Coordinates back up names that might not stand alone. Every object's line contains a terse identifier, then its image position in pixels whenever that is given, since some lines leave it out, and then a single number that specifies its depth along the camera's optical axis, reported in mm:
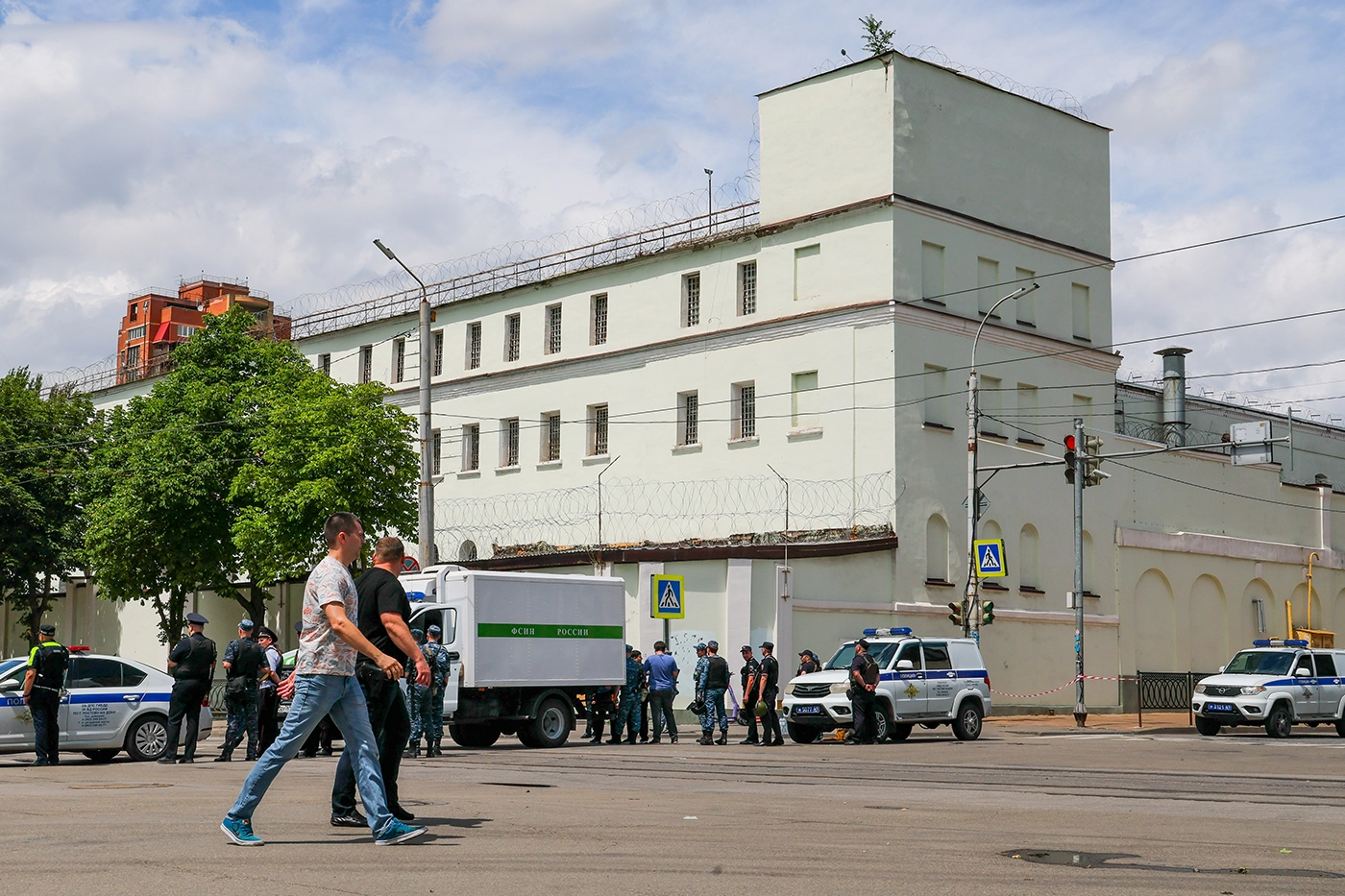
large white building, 40781
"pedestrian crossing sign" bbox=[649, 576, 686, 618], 31984
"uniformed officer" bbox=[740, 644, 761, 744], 28406
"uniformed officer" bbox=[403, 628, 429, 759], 22531
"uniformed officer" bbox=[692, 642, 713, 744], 28016
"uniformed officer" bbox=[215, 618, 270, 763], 21484
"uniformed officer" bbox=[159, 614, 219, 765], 20453
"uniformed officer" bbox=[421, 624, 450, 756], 22719
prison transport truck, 25375
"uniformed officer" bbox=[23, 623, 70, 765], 20266
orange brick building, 94438
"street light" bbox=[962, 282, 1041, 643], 34719
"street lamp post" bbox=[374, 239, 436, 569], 32931
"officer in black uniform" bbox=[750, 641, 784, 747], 27750
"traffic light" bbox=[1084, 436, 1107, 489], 35156
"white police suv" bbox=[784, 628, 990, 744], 28297
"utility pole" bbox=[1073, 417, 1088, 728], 35719
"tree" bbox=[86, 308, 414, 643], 42312
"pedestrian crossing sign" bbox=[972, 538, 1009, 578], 35219
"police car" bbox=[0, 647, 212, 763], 21141
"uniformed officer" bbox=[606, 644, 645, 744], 27781
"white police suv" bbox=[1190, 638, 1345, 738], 30938
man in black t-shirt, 10430
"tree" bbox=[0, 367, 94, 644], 52625
